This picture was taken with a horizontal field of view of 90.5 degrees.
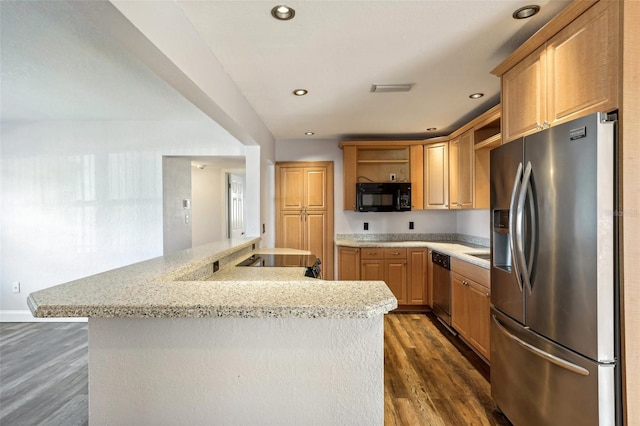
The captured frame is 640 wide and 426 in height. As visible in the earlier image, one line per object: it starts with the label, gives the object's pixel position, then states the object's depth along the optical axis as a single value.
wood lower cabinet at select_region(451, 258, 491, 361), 2.58
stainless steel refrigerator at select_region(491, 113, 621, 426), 1.24
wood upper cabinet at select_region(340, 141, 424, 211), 4.31
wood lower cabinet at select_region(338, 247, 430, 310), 4.02
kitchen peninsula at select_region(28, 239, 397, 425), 1.08
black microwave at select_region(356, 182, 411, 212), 4.25
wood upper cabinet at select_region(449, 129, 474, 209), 3.46
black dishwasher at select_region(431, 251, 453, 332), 3.38
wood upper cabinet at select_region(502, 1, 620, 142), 1.25
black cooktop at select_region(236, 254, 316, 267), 2.60
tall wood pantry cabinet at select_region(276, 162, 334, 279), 4.66
